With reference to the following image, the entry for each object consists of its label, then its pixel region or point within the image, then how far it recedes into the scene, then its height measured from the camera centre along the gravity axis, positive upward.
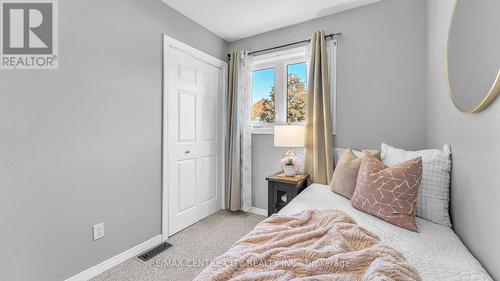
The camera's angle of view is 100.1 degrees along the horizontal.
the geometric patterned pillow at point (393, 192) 1.27 -0.35
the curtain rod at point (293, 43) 2.38 +1.19
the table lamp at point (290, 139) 2.37 -0.01
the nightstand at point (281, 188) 2.25 -0.55
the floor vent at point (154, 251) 1.95 -1.12
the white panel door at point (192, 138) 2.37 -0.01
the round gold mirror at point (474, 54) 0.86 +0.42
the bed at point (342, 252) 0.77 -0.49
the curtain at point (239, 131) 2.96 +0.10
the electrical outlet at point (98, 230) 1.71 -0.77
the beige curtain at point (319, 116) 2.33 +0.25
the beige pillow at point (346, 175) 1.73 -0.31
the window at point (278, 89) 2.76 +0.67
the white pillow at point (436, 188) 1.33 -0.32
